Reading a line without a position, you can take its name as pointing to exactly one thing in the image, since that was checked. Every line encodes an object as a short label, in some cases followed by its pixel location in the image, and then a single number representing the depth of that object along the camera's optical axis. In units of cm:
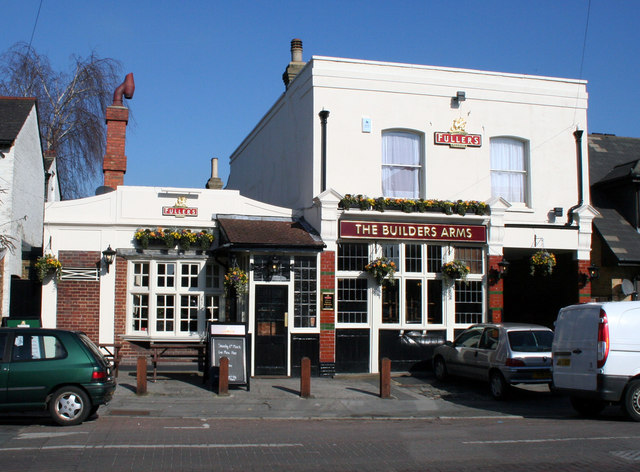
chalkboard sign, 1421
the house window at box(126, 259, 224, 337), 1644
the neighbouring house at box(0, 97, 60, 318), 1541
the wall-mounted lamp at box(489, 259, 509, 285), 1773
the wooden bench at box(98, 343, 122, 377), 1396
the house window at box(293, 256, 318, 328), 1630
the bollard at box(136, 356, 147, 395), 1331
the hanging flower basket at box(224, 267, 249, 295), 1568
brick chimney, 1817
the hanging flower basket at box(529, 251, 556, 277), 1775
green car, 1015
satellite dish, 1678
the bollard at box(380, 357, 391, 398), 1389
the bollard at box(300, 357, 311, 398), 1366
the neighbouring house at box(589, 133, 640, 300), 1894
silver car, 1348
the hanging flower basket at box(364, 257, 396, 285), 1667
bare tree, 2788
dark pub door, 1596
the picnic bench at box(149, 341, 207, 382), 1481
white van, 1107
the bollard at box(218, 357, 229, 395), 1360
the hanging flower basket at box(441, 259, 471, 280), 1725
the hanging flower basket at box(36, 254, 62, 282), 1558
